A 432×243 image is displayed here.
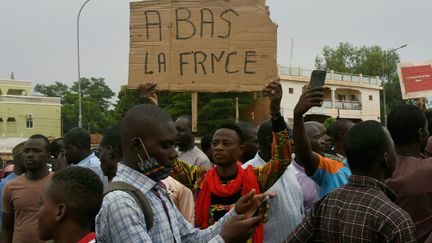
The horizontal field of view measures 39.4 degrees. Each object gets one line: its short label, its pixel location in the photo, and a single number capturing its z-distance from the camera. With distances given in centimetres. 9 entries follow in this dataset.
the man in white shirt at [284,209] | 483
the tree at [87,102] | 6769
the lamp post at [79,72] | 2893
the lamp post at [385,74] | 7404
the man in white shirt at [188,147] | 650
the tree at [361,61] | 7538
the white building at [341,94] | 4794
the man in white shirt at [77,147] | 682
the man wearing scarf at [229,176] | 424
